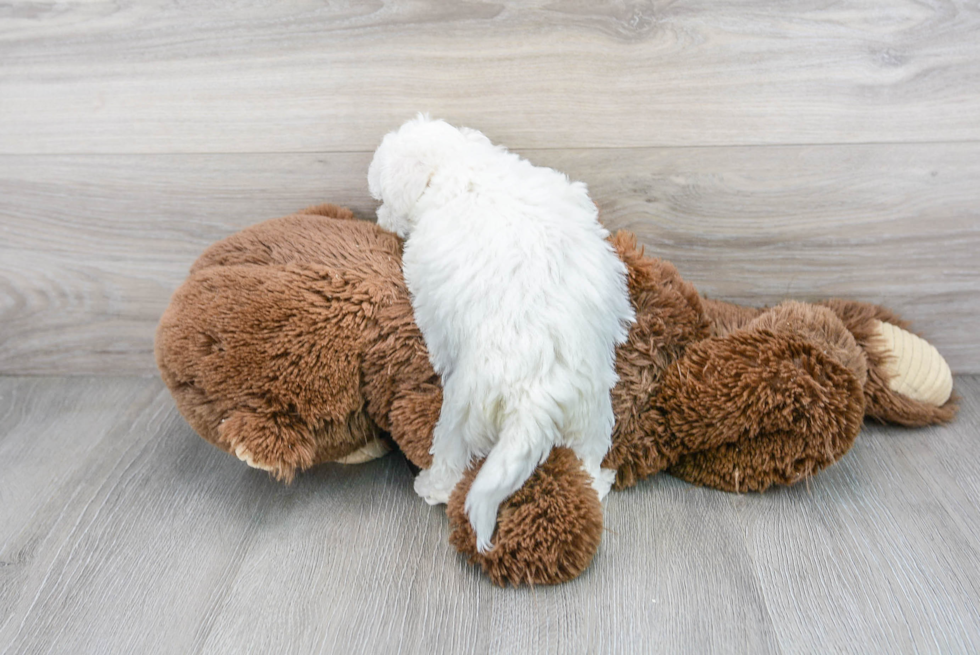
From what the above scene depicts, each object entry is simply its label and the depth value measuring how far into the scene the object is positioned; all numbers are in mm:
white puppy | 679
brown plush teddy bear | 740
